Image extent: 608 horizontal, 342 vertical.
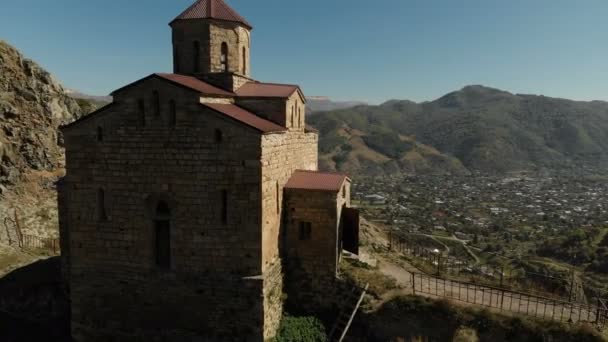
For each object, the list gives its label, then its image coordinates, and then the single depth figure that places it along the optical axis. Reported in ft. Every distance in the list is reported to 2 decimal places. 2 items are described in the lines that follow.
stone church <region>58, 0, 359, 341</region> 35.29
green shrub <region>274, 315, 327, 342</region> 38.58
